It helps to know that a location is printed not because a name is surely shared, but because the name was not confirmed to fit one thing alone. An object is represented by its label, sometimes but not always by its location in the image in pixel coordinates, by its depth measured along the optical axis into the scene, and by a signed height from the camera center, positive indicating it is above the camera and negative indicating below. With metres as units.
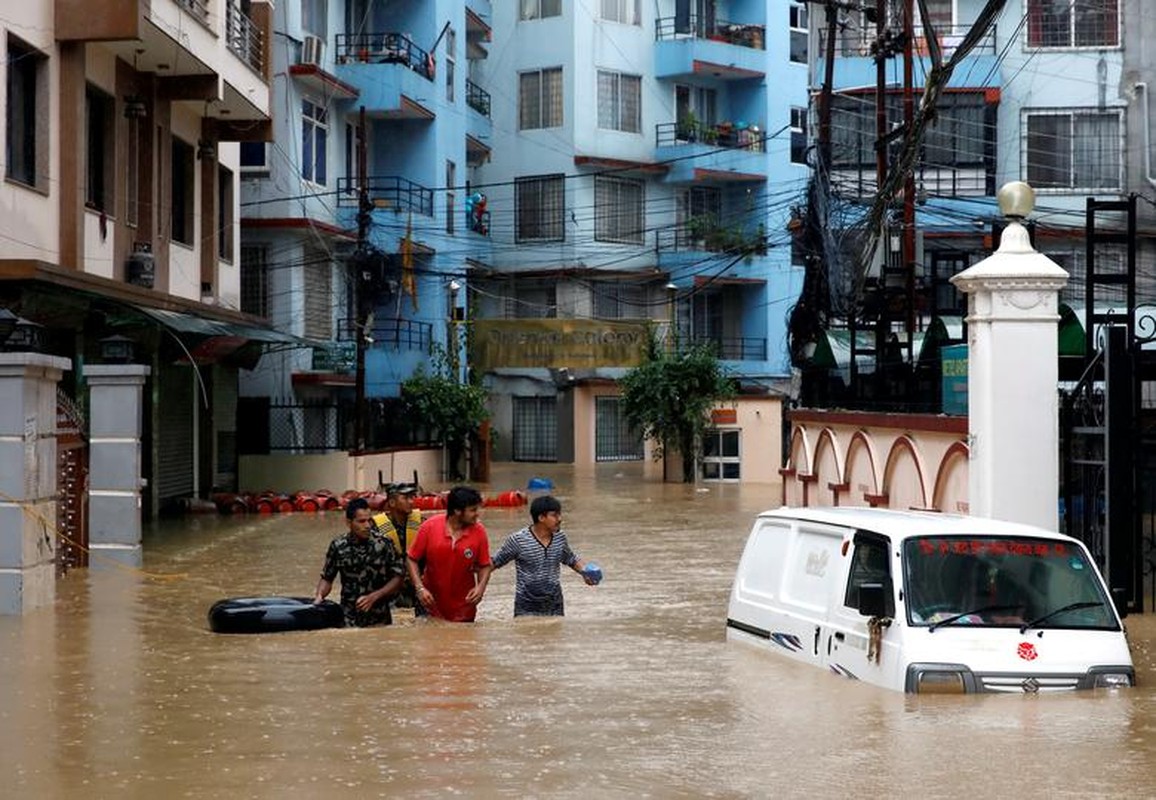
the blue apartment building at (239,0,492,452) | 42.88 +5.37
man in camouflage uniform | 14.67 -1.20
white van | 11.52 -1.24
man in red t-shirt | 14.46 -1.11
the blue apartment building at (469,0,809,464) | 57.34 +6.83
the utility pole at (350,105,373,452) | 40.50 +3.06
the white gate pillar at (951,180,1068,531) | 16.47 +0.22
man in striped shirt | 14.74 -1.14
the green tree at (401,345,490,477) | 47.25 +0.19
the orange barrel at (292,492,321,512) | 35.47 -1.63
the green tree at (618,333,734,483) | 48.78 +0.44
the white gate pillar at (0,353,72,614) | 15.74 -0.53
